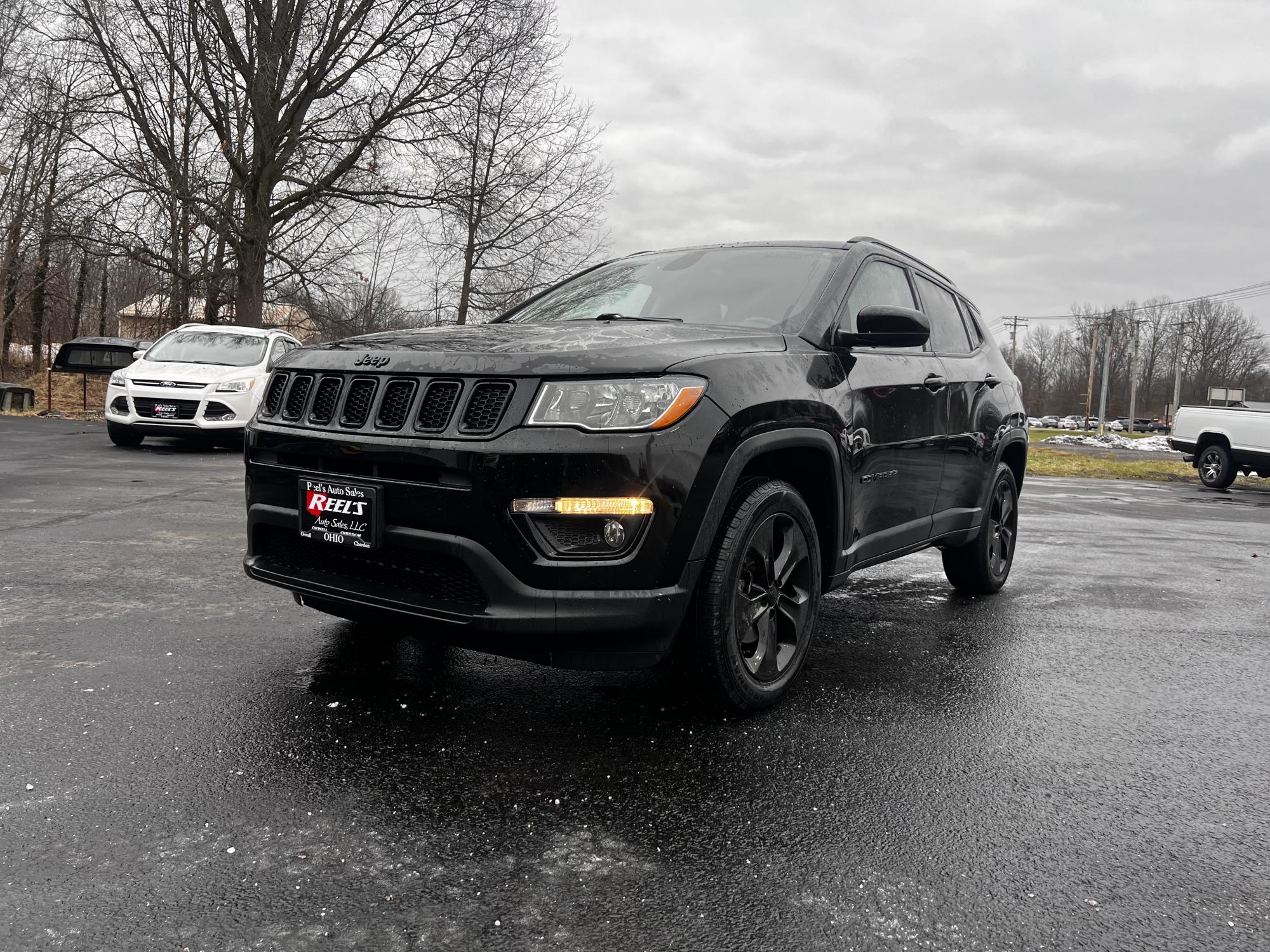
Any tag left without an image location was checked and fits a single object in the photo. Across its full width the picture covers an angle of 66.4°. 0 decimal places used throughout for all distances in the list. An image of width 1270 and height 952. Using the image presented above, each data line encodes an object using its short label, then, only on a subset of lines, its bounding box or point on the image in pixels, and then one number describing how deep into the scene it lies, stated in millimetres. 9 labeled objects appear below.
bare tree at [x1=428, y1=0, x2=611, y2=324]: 23781
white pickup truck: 16891
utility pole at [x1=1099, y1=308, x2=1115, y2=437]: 55844
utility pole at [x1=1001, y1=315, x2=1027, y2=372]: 106688
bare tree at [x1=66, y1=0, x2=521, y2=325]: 21766
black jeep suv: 2908
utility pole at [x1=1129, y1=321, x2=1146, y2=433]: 77500
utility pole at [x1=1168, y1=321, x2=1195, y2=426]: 80188
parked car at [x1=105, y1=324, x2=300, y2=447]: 13078
